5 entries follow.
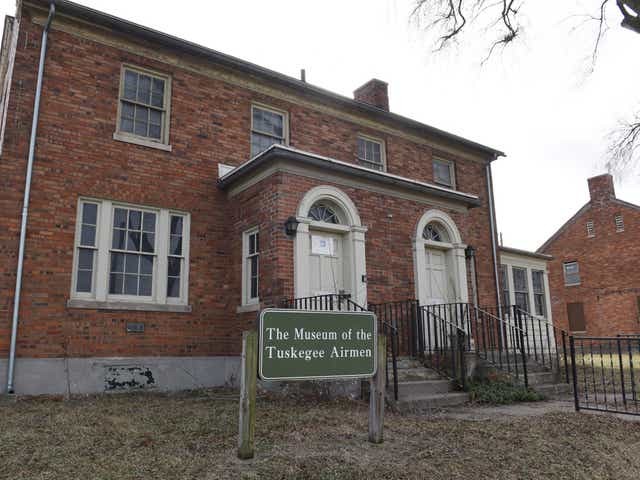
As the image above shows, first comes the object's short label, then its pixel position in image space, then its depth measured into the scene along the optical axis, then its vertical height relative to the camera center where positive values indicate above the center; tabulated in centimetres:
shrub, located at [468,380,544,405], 819 -79
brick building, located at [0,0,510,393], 878 +244
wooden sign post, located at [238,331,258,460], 455 -40
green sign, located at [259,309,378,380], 472 +0
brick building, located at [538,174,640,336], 2527 +376
